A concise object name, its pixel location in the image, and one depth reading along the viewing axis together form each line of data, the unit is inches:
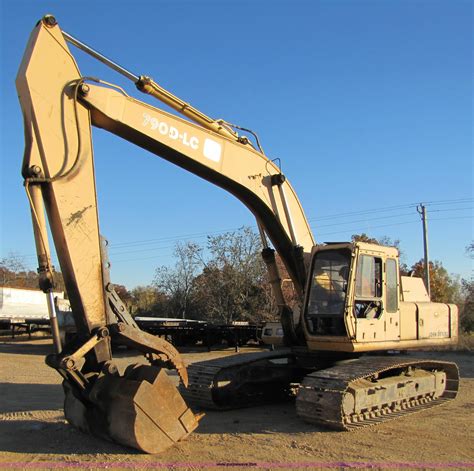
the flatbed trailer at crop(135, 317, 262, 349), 924.0
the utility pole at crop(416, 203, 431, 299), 1292.3
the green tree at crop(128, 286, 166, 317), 1796.3
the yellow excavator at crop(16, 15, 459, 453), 247.0
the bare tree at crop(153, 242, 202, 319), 1631.4
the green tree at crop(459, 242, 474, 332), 1533.0
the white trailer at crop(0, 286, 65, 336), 1243.2
